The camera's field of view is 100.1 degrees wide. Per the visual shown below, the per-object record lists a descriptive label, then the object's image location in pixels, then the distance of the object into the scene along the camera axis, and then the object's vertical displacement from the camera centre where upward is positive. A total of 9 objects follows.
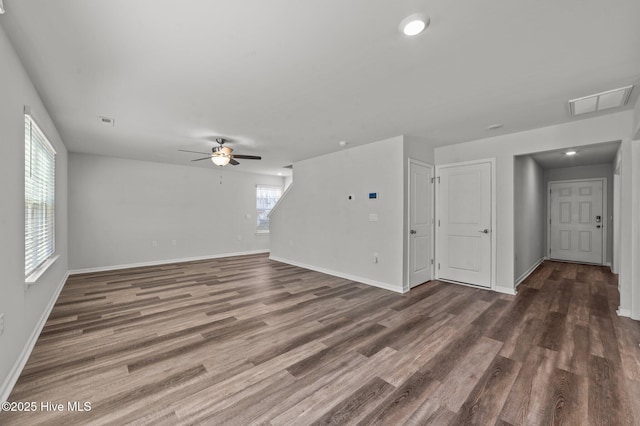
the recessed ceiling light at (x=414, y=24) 1.73 +1.26
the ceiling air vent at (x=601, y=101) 2.76 +1.25
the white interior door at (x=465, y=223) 4.48 -0.16
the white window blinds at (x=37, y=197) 2.57 +0.17
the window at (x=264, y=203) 8.59 +0.32
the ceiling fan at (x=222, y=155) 4.53 +0.99
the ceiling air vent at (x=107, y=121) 3.65 +1.28
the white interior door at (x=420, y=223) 4.51 -0.16
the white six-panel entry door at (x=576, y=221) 6.42 -0.17
